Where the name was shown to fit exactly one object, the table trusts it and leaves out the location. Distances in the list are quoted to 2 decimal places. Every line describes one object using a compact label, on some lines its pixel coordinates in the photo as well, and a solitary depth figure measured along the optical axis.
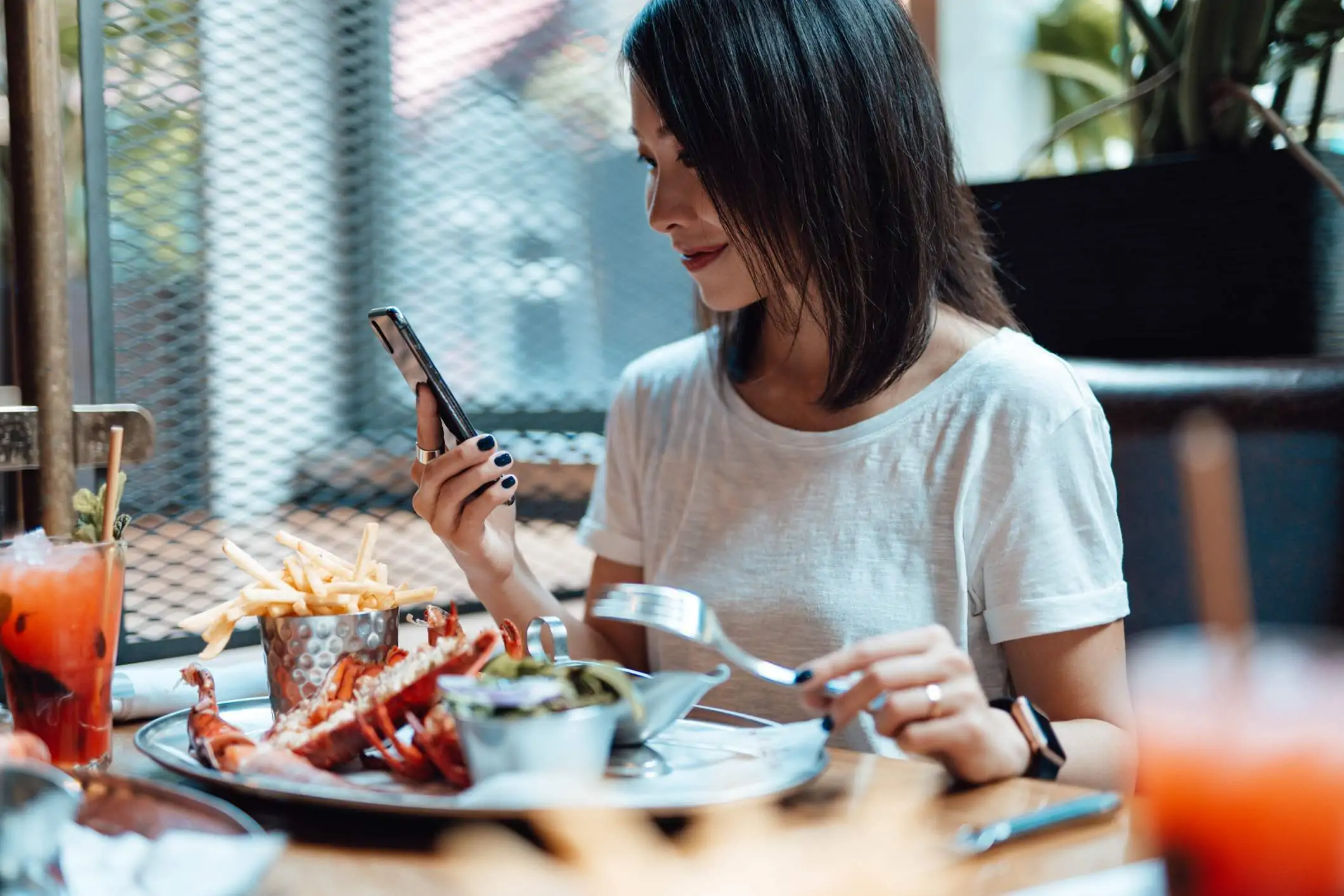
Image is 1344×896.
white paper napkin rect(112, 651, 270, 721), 1.05
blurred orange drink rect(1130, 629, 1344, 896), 0.47
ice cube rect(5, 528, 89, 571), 0.85
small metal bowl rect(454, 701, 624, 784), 0.71
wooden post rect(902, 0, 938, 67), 2.20
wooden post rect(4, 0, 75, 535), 1.23
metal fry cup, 0.94
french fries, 0.95
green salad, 0.72
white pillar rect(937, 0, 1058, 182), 2.28
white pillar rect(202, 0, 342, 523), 1.48
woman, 1.19
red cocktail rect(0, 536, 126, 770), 0.85
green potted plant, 1.58
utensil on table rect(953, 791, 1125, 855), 0.67
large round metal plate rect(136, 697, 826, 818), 0.69
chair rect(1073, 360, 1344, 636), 1.33
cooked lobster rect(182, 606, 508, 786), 0.78
